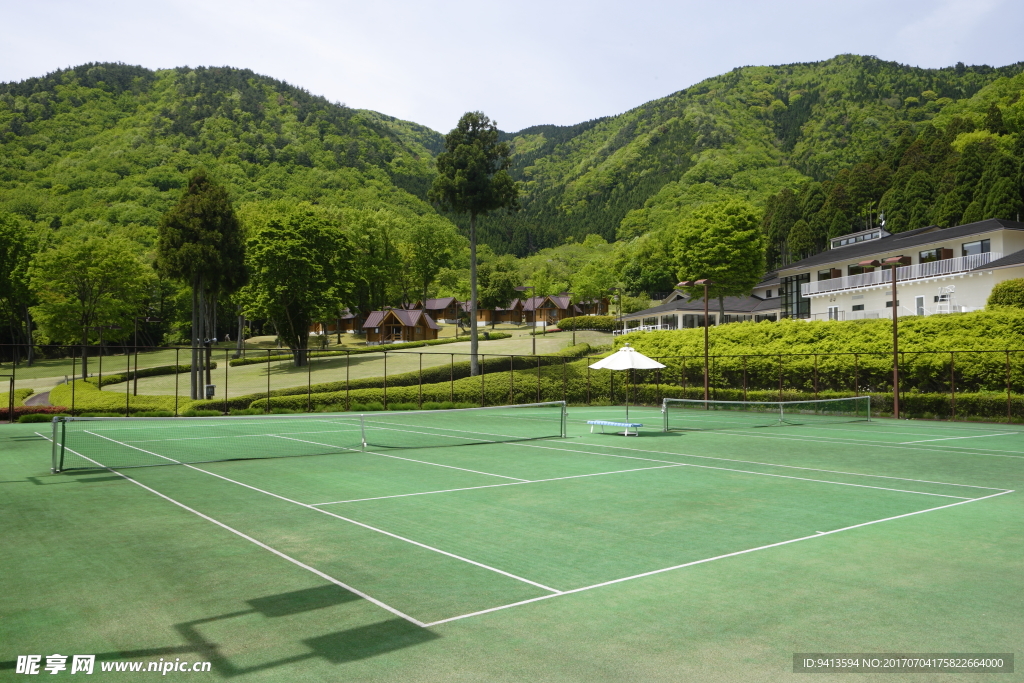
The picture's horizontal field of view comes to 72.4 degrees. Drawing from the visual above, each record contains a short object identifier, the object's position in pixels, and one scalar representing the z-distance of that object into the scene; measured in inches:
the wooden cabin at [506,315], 5022.9
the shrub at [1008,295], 1486.2
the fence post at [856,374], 1387.8
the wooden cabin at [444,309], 4990.2
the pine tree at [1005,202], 2561.5
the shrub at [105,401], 1375.2
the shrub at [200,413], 1353.3
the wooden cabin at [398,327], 3767.2
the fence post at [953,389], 1216.2
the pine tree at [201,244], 1793.8
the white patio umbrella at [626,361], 942.4
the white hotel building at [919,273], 1891.0
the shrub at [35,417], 1155.9
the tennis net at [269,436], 737.0
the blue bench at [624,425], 893.2
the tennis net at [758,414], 1167.0
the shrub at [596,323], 3368.6
